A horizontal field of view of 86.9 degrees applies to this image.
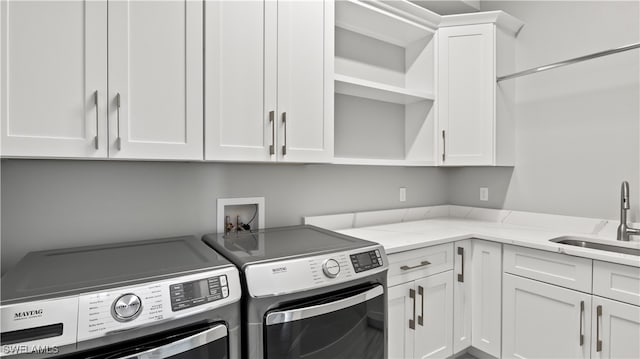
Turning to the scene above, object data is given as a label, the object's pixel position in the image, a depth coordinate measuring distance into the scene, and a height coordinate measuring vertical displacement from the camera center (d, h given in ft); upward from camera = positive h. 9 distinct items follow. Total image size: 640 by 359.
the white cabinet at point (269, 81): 4.95 +1.51
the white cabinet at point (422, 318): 5.87 -2.60
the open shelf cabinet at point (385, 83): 7.27 +2.28
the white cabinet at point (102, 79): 3.77 +1.18
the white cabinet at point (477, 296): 6.64 -2.40
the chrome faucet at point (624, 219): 6.25 -0.78
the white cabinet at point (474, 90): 7.85 +2.08
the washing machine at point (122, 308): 2.81 -1.22
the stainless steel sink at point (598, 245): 6.08 -1.29
